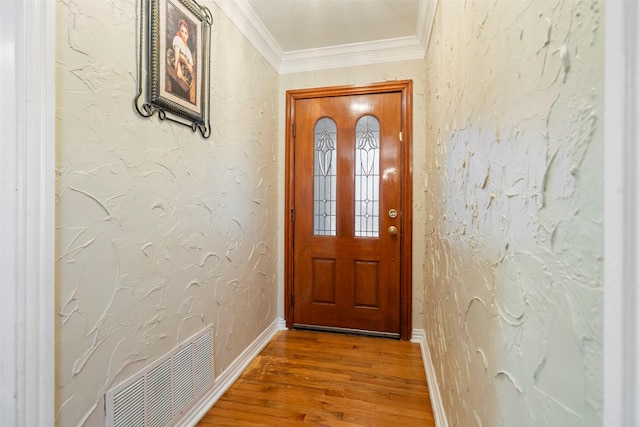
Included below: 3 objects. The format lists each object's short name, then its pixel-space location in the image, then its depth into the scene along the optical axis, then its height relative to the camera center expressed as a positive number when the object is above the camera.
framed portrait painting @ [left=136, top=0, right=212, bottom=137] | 1.19 +0.66
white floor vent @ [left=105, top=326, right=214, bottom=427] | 1.10 -0.77
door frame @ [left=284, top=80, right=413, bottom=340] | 2.38 +0.26
